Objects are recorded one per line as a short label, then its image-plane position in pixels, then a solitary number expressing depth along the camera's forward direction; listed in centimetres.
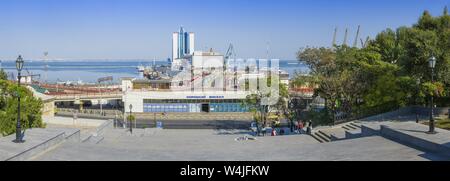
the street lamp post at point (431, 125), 1791
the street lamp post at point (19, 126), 1712
